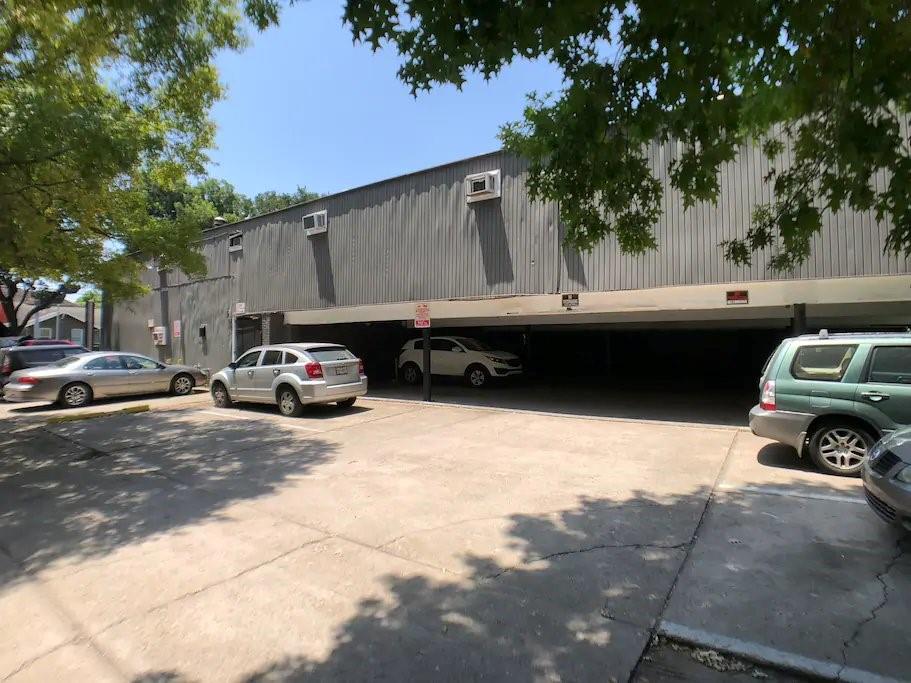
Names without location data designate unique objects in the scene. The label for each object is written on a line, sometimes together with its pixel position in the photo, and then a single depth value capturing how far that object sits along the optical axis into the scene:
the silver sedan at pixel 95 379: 12.62
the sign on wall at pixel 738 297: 9.08
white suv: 15.85
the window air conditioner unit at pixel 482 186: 12.08
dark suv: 14.38
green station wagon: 5.75
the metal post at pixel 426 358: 13.40
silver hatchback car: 10.88
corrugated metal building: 8.91
